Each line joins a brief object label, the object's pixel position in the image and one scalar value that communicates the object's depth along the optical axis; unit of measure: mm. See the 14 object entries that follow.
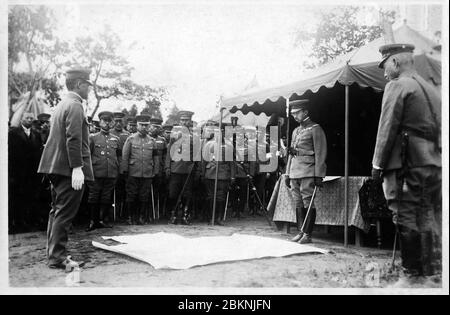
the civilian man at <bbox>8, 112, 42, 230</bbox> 5959
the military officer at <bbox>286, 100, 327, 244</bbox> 5469
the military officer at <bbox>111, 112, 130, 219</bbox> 7488
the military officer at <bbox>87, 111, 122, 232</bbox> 6594
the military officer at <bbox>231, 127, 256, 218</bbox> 8534
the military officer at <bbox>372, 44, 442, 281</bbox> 3723
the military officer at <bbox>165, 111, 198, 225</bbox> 7566
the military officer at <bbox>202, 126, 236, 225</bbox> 7641
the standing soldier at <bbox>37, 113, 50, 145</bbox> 6660
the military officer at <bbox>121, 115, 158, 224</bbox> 7297
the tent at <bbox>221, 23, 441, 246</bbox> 4457
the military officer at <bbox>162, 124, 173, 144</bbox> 8877
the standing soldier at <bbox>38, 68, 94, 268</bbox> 3998
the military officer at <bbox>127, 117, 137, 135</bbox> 8266
